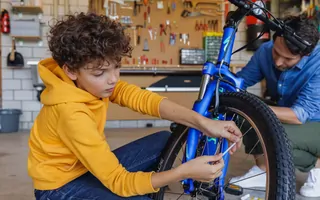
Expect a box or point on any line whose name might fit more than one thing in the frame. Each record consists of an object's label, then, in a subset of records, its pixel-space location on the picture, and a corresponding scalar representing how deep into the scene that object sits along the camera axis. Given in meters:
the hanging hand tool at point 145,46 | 4.68
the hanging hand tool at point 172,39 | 4.76
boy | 1.03
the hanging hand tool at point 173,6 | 4.73
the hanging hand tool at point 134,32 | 4.63
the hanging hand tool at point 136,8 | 4.65
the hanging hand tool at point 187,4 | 4.76
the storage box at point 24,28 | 4.14
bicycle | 1.07
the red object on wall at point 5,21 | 4.24
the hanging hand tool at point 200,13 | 4.74
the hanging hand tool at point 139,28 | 4.66
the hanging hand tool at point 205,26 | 4.81
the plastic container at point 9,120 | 4.18
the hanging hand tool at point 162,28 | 4.72
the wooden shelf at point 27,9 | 4.17
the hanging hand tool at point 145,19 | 4.68
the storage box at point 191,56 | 4.60
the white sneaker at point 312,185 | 1.86
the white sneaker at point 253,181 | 1.99
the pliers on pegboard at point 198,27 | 4.81
